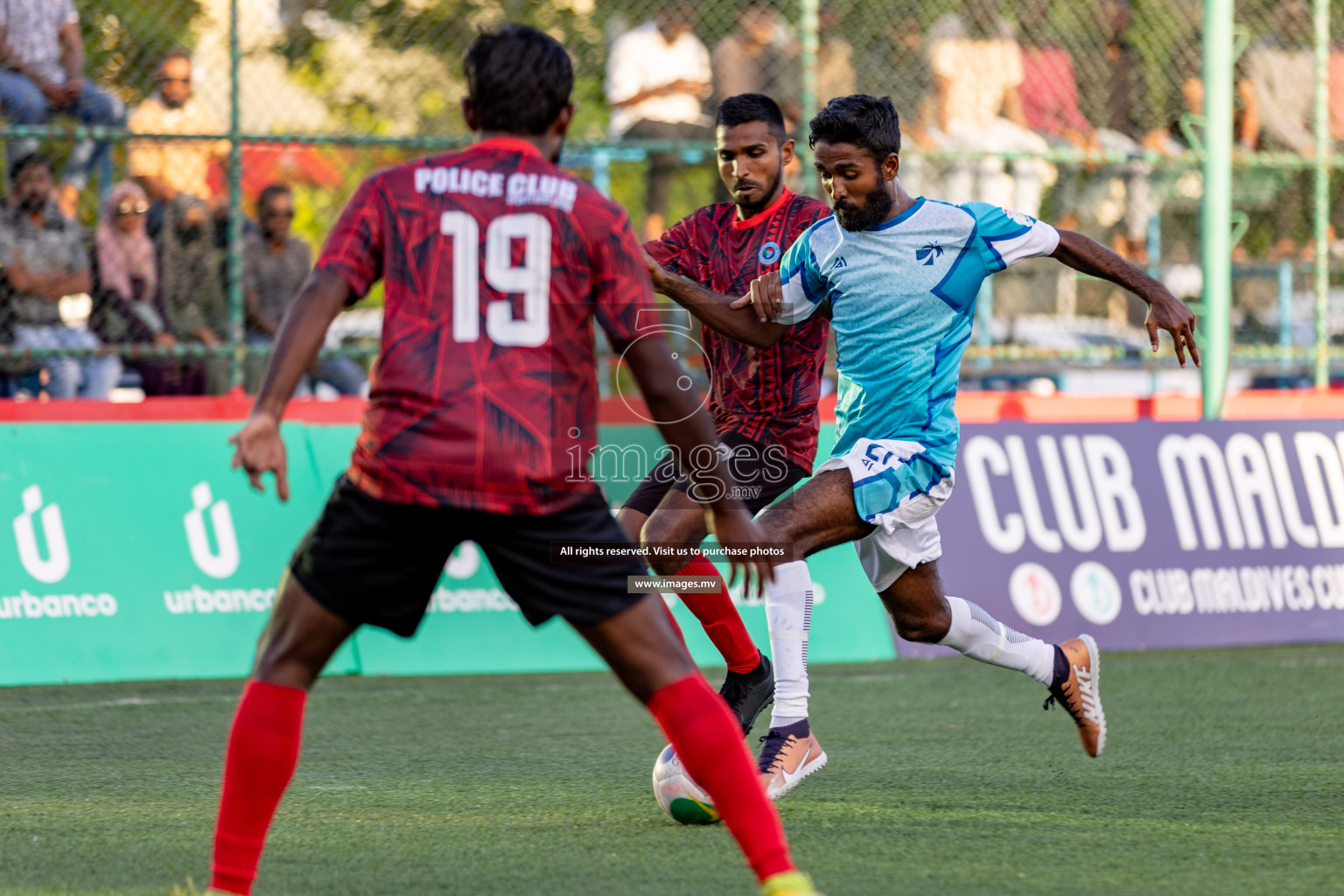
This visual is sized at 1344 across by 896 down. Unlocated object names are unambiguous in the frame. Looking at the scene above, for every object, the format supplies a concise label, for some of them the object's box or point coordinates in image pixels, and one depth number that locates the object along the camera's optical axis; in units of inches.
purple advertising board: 703.7
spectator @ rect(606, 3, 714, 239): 868.6
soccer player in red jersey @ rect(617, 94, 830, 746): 442.3
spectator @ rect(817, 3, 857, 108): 865.5
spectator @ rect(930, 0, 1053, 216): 874.1
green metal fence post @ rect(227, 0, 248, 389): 741.3
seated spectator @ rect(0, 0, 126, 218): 743.7
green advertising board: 622.8
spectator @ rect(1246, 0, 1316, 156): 874.1
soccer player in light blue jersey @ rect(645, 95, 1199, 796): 398.3
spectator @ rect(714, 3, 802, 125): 856.9
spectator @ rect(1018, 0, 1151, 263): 868.0
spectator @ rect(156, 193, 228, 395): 757.3
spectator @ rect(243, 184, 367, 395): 778.2
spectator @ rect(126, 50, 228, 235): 753.0
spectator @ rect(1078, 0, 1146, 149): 889.5
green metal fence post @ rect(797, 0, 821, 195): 783.7
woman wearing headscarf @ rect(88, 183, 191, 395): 754.8
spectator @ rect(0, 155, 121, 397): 737.0
